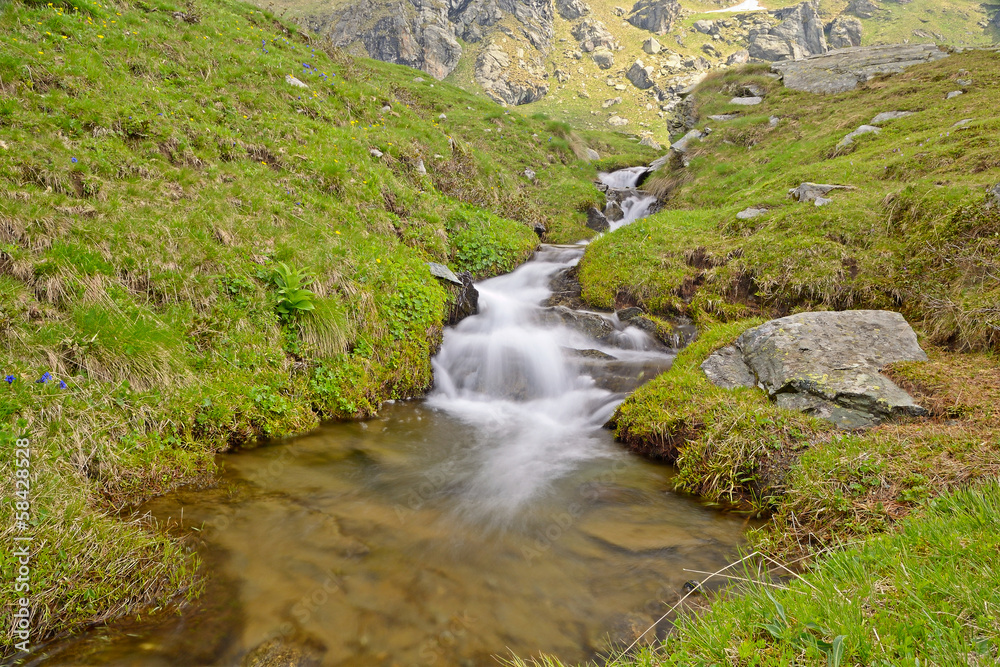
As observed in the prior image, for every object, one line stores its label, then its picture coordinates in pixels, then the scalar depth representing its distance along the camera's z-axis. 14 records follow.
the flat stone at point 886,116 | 14.48
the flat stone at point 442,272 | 9.84
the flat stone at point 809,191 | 10.69
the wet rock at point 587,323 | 9.73
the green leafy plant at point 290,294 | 6.75
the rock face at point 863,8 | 141.36
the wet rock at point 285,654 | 2.86
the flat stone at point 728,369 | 6.40
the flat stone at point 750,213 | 10.91
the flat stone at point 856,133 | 13.88
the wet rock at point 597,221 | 17.91
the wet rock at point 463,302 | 9.93
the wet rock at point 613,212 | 18.94
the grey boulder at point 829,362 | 5.14
